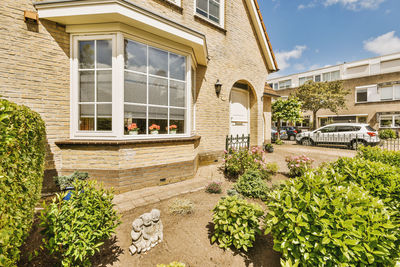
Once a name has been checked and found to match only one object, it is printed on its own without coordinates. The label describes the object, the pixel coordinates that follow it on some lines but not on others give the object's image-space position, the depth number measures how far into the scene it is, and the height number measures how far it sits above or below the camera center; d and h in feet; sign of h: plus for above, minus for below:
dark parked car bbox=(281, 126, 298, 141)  61.11 -0.55
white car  34.77 -0.88
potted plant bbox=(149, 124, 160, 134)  15.12 +0.19
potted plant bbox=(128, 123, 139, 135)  13.97 +0.16
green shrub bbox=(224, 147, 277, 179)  17.57 -3.43
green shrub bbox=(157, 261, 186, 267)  5.49 -4.51
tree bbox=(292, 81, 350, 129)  65.18 +14.94
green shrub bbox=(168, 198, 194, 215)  10.65 -5.07
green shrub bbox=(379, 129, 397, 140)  57.52 -0.78
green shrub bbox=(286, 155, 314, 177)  17.56 -3.58
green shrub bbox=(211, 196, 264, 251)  7.55 -4.39
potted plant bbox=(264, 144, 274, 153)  30.17 -3.06
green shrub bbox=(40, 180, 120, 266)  5.68 -3.42
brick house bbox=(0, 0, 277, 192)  11.84 +4.13
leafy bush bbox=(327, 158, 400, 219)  7.42 -2.36
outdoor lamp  21.37 +5.86
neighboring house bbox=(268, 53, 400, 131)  68.03 +17.68
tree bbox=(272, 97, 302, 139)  47.20 +6.20
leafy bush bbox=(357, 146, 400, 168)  12.37 -1.88
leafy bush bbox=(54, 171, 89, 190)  12.13 -3.65
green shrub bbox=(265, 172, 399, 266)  5.09 -3.25
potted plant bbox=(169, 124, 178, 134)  16.47 +0.21
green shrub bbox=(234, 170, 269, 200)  13.12 -4.52
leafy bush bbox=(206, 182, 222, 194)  13.84 -4.85
